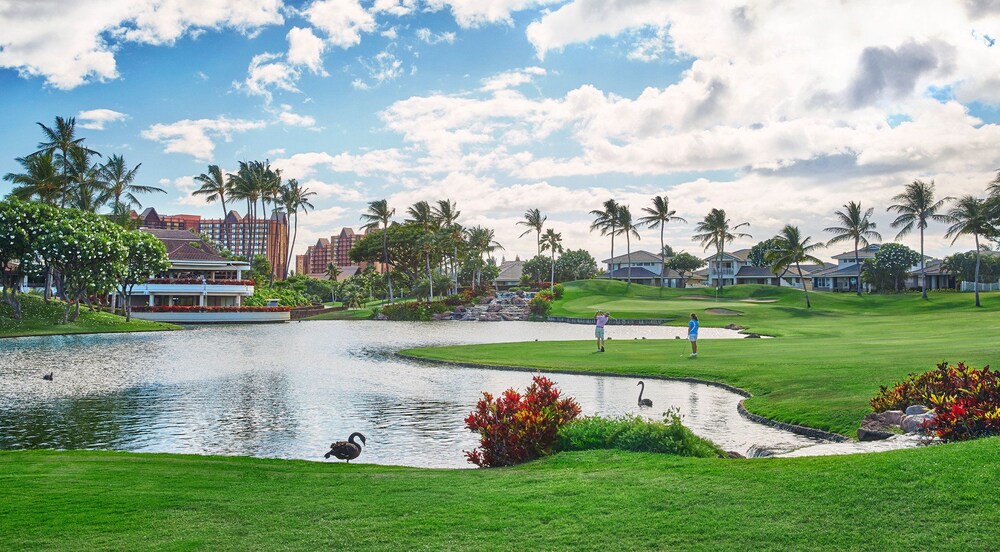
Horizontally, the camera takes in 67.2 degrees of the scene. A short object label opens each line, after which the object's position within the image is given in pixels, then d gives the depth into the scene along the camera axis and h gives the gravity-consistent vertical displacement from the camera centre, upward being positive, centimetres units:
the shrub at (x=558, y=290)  10600 -28
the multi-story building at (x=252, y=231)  11569 +918
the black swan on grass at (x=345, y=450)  1470 -318
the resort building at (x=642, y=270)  14525 +359
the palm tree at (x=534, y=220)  13538 +1227
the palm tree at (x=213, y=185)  11784 +1622
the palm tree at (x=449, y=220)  12152 +1130
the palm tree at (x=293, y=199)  12425 +1491
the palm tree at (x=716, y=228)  12244 +977
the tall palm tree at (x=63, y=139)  7575 +1505
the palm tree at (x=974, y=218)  8306 +770
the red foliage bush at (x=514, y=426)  1306 -246
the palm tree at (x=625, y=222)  12644 +1113
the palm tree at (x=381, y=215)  11625 +1139
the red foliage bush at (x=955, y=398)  1145 -198
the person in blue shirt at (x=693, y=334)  3269 -204
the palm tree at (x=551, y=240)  14225 +912
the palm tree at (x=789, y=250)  9575 +488
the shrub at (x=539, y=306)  9262 -221
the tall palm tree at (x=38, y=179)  7094 +1041
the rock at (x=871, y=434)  1430 -283
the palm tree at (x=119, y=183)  8881 +1254
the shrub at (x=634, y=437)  1232 -252
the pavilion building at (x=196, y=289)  8575 -9
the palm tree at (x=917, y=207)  9581 +1041
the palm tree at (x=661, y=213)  12412 +1238
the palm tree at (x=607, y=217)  12681 +1202
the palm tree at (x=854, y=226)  10512 +868
